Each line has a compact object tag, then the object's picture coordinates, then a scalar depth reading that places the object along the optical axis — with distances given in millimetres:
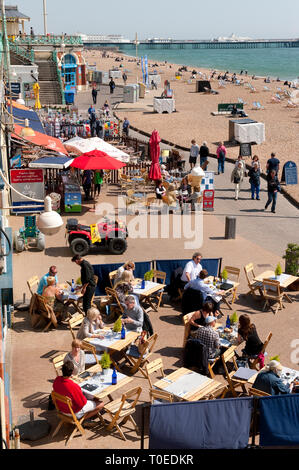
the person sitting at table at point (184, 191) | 20092
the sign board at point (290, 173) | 23469
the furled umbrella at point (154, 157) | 21094
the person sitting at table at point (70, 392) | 8242
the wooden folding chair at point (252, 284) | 13074
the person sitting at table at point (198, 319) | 10375
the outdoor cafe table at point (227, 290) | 12492
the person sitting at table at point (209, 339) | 9797
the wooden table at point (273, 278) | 12914
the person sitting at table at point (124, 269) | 12344
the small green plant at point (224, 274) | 12703
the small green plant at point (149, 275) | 12656
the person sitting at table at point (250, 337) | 9797
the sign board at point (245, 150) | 27669
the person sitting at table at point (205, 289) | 11766
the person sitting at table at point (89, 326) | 10195
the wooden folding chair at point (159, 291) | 12792
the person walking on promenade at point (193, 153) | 24684
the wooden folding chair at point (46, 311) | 11453
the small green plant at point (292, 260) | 13773
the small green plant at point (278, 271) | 13052
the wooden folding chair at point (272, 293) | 12667
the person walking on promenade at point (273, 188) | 18969
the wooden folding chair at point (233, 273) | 12916
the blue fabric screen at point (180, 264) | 13220
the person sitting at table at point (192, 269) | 12523
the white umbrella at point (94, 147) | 19039
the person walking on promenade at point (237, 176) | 20953
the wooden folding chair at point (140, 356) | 9859
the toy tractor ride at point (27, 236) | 15586
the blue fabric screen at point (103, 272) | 12891
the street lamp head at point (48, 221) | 7750
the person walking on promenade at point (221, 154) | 24234
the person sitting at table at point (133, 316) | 10570
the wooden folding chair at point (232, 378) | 9125
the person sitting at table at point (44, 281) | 11820
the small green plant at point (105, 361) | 8906
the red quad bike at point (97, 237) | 15320
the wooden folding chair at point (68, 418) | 8156
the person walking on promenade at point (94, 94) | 45175
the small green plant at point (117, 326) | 10273
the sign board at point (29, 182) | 17469
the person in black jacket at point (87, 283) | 11820
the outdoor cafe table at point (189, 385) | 8531
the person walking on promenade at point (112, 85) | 52878
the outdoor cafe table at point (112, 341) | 9938
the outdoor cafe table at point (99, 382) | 8531
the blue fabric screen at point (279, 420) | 7488
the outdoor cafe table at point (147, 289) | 12288
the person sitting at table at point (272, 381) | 8398
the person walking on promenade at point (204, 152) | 24812
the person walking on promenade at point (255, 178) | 20625
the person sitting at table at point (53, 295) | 11656
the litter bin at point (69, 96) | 43534
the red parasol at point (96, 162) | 18188
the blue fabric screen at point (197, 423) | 7180
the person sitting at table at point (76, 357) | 8930
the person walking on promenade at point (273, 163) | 21359
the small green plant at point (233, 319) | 10594
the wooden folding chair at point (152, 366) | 9055
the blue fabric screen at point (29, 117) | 21022
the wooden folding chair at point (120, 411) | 8220
